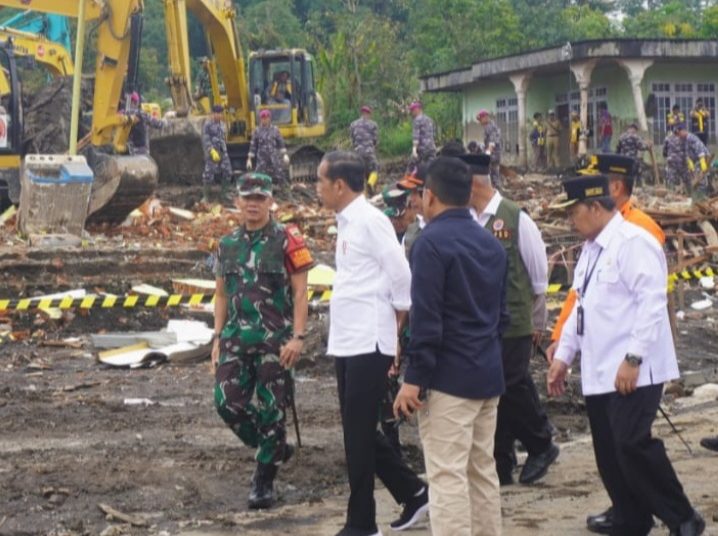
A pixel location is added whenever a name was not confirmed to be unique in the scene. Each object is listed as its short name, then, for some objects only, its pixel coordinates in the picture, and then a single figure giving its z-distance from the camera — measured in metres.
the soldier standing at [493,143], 30.27
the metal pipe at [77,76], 20.36
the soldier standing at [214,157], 28.78
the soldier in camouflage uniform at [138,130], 24.75
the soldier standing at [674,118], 37.66
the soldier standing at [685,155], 29.22
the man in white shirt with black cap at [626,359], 6.70
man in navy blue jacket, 6.15
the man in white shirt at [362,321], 7.22
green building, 38.72
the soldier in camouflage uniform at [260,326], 7.99
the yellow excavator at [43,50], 28.73
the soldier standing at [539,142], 42.12
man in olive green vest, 8.52
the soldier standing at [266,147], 28.86
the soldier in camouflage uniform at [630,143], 31.03
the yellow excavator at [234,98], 29.42
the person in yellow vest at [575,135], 39.06
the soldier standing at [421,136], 29.89
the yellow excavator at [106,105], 22.72
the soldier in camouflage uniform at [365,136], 30.23
